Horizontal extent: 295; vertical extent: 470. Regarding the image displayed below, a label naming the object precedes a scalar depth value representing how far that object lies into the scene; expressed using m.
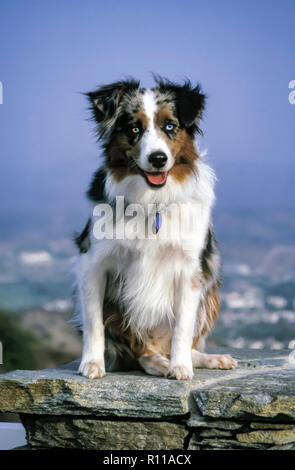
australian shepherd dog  3.36
